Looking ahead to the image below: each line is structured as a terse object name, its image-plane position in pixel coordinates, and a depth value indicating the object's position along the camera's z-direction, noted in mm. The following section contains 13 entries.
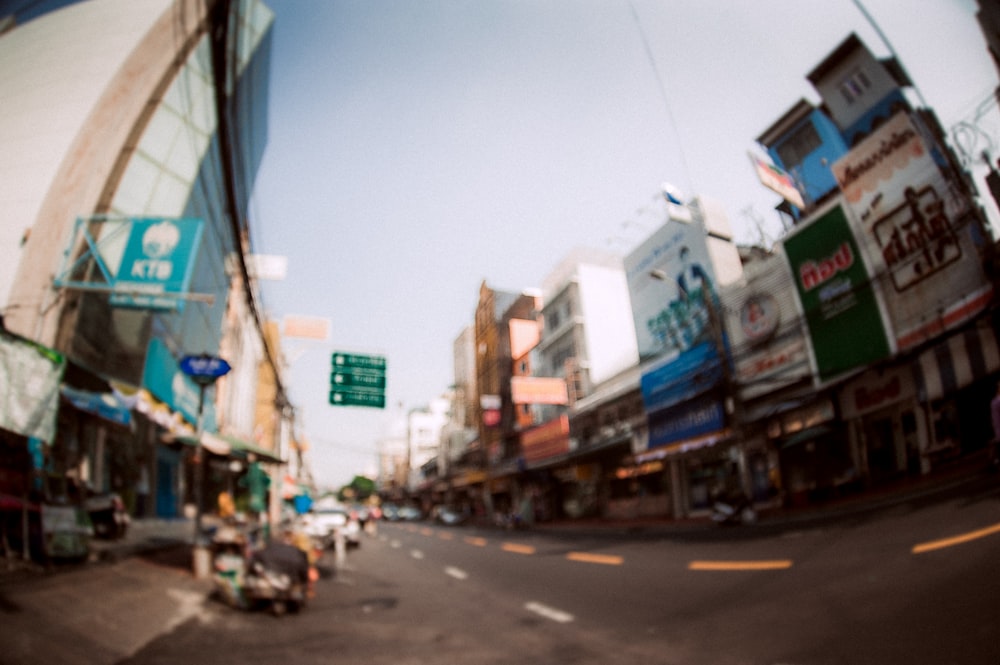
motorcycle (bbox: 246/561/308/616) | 6152
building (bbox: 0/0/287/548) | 2148
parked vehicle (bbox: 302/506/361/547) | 16797
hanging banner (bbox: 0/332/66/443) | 3197
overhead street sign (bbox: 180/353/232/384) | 8703
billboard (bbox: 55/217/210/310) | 5887
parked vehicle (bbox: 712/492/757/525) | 13047
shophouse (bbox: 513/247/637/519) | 22944
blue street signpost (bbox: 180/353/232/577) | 8492
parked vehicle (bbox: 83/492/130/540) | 8586
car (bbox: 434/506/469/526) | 37875
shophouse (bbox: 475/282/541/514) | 28378
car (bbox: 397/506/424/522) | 51531
